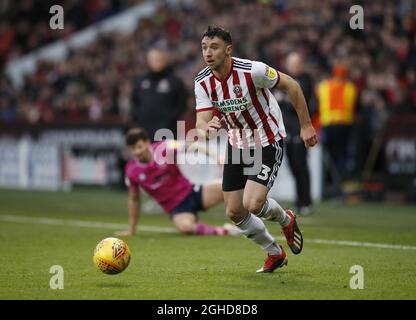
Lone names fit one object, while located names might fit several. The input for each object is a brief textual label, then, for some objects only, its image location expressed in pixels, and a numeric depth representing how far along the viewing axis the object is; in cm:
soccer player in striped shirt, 1540
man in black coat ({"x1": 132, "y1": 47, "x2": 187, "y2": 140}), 2820
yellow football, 1509
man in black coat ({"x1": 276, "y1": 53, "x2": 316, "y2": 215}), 2717
